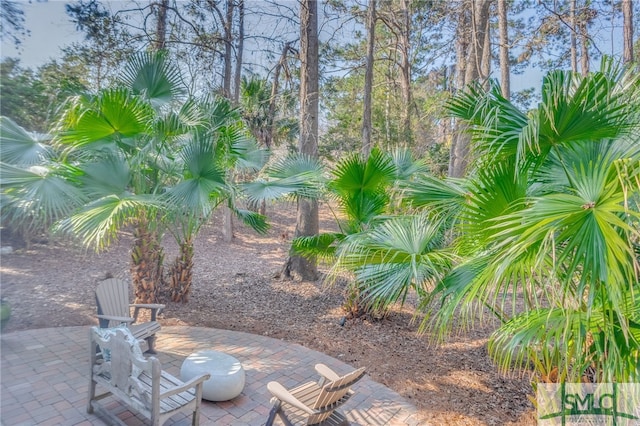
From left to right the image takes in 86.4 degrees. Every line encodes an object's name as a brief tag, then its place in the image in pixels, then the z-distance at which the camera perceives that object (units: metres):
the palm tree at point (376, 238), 2.74
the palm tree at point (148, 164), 3.52
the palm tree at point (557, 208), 1.53
